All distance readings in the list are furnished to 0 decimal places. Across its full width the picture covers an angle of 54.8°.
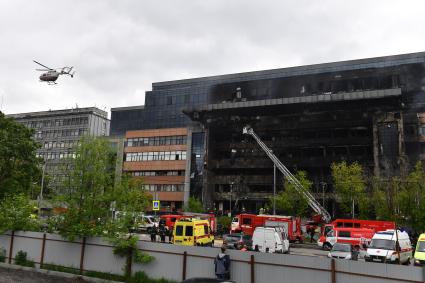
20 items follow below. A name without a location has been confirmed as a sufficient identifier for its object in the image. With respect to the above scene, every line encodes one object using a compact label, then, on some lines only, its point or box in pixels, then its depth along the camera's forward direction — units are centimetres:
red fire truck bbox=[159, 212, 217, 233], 4878
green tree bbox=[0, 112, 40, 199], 3874
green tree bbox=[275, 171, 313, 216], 5919
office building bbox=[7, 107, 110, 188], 13000
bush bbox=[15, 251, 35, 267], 2319
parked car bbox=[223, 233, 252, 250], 3378
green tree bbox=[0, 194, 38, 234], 2420
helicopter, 4881
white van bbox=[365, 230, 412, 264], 2809
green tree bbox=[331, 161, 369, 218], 5384
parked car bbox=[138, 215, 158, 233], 5170
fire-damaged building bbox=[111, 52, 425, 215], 7500
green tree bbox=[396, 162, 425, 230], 3913
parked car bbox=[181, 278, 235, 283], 1134
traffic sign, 5328
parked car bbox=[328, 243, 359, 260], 2853
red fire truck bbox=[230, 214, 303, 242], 4375
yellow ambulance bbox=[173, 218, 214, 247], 3369
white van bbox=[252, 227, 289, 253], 3275
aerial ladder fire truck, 3894
